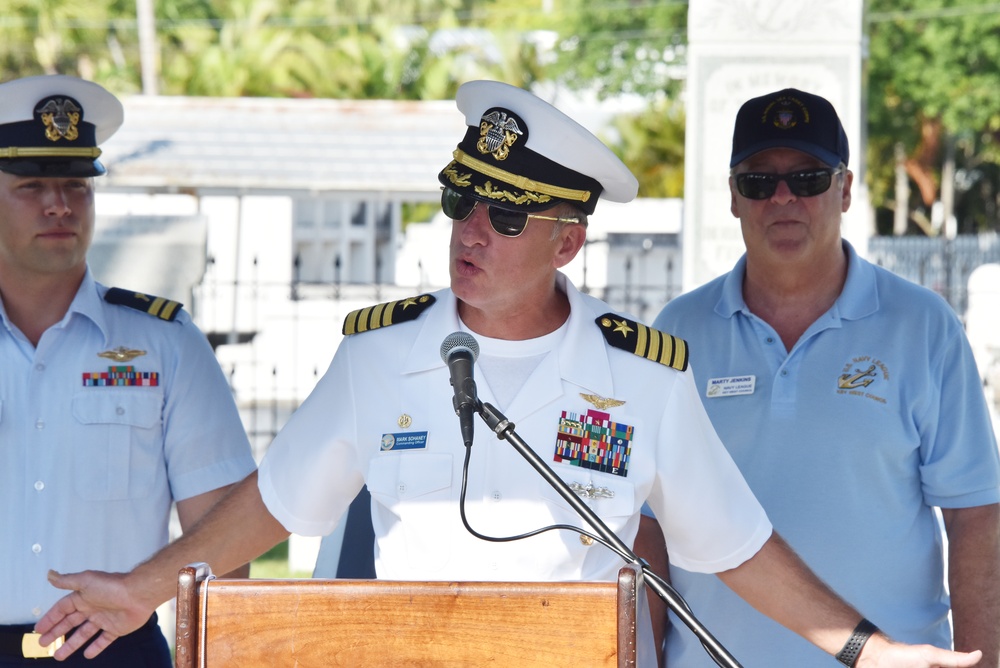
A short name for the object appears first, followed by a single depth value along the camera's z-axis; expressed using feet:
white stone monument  42.75
